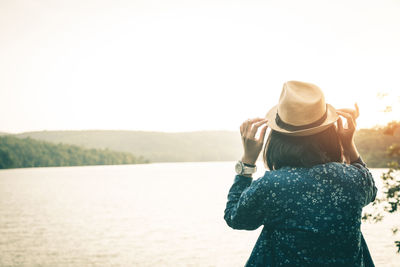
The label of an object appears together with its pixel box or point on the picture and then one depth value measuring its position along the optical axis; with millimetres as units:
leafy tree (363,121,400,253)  3510
